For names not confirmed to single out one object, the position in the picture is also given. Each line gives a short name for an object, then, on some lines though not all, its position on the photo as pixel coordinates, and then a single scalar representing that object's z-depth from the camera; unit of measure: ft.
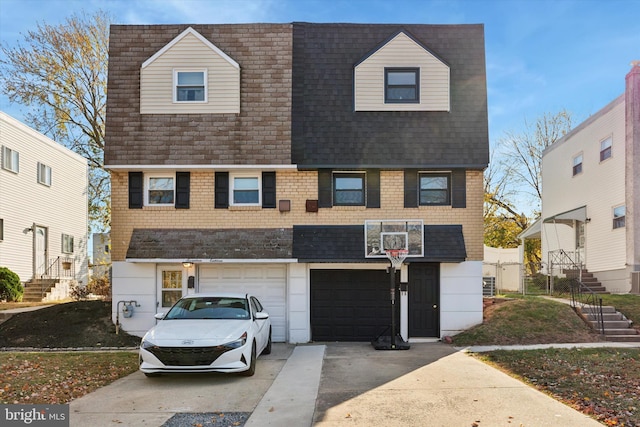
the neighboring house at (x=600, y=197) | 59.93
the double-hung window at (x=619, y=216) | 61.87
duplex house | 50.47
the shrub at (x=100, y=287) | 77.25
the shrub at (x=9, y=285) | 66.95
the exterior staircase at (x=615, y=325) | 46.62
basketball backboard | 49.65
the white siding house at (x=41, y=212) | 71.77
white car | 31.89
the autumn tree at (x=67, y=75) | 85.81
